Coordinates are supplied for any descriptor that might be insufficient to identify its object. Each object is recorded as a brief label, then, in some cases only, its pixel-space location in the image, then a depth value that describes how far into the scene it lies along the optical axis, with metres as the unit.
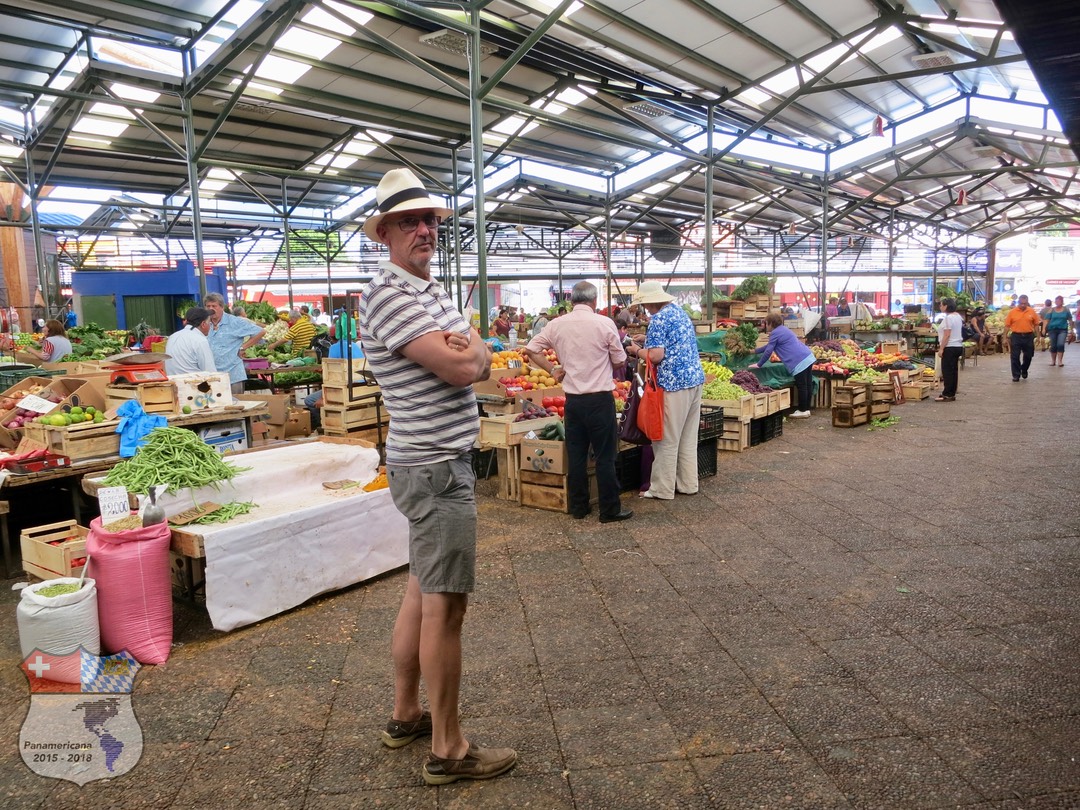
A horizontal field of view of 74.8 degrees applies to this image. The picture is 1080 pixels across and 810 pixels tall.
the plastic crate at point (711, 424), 6.79
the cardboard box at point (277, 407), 7.98
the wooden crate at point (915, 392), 12.45
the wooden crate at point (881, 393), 10.18
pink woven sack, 3.41
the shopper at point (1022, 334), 14.24
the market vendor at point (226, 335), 7.60
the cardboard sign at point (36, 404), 5.02
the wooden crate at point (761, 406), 8.56
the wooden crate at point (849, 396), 9.57
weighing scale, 5.47
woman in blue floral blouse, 5.97
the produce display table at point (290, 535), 3.68
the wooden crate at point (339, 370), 7.65
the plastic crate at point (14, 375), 7.64
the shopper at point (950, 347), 11.38
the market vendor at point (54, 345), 9.91
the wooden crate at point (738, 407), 8.24
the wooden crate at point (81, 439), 4.66
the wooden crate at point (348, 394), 7.56
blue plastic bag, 4.92
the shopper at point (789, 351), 10.02
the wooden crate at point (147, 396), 5.33
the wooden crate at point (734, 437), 8.34
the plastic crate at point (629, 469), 6.48
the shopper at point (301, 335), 12.12
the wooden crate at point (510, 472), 6.33
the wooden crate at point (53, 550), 3.65
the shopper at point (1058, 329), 18.52
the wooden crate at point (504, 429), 6.29
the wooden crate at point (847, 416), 9.62
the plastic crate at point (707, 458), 6.91
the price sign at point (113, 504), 3.58
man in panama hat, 2.30
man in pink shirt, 5.44
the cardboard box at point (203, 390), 5.58
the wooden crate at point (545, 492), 5.95
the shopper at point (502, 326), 15.00
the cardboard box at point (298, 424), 8.38
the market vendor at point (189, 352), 6.44
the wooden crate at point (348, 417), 7.63
